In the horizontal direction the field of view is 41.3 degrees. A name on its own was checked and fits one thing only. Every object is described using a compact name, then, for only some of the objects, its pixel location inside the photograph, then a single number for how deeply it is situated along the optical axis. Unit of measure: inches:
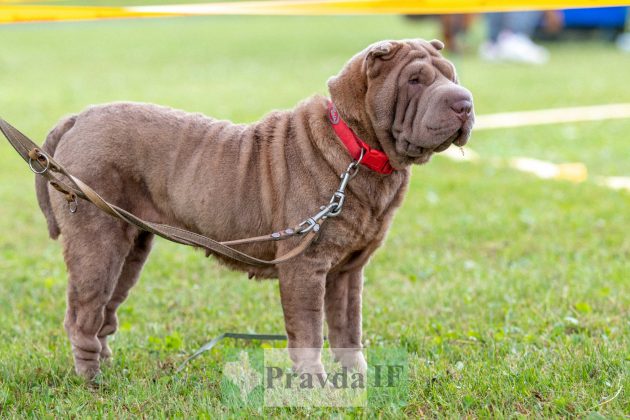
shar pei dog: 139.2
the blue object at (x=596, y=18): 933.2
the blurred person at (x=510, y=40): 777.6
